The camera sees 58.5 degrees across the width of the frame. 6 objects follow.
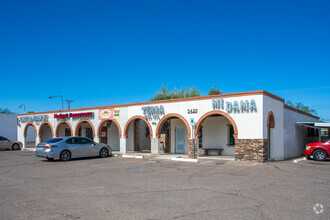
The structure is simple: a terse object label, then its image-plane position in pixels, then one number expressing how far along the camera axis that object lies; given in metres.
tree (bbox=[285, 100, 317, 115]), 62.47
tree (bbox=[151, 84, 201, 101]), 44.81
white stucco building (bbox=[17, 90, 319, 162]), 16.25
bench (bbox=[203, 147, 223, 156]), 20.36
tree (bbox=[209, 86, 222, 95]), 51.75
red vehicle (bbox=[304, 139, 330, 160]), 17.48
